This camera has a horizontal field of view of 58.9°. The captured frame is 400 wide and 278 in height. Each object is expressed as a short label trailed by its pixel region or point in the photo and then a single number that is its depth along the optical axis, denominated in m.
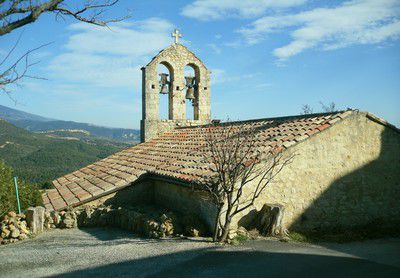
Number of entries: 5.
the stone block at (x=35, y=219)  7.72
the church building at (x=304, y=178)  7.94
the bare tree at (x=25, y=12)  5.57
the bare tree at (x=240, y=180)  6.68
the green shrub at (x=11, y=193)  11.23
